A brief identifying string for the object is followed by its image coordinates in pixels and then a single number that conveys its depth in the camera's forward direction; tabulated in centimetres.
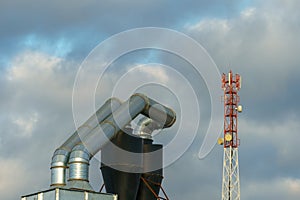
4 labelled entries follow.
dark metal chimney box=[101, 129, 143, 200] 8219
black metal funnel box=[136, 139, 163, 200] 8350
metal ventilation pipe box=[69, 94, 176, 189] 7769
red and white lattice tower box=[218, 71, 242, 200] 9661
